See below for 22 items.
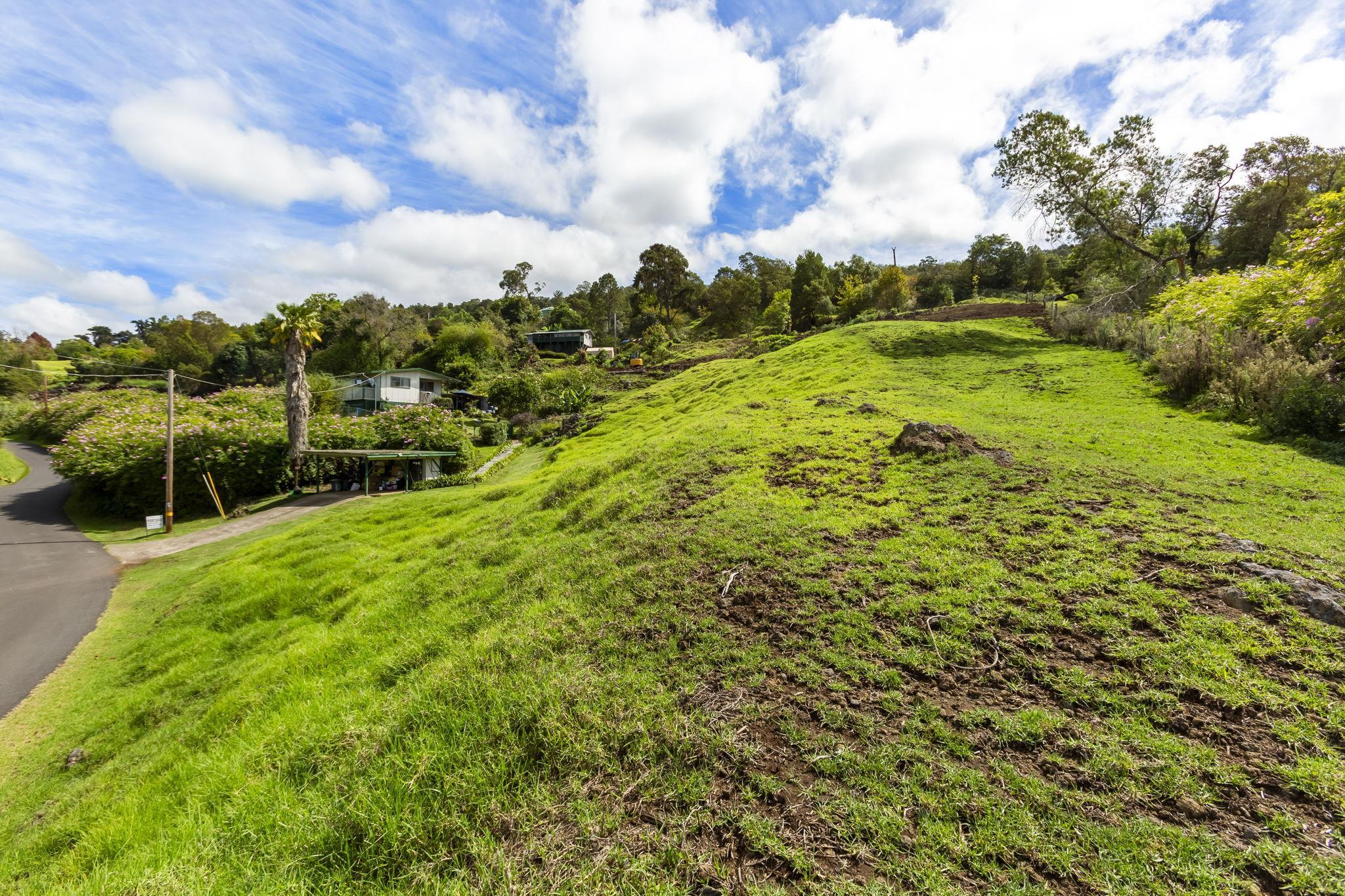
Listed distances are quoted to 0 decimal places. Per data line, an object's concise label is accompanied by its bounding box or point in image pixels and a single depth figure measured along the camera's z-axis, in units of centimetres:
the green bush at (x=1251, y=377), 952
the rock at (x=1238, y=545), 509
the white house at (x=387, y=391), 4666
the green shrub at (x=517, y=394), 4119
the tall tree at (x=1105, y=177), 2439
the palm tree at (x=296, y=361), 2456
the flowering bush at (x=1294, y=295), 1096
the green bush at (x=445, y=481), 2430
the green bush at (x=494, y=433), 3581
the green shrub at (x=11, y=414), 4158
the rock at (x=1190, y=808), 269
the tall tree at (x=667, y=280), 7425
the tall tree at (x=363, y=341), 5819
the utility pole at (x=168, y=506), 2031
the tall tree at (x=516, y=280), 8419
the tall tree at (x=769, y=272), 6725
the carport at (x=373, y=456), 2334
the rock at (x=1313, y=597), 401
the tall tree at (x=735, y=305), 6016
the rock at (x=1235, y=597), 424
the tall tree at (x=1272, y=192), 2888
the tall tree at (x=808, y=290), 5047
